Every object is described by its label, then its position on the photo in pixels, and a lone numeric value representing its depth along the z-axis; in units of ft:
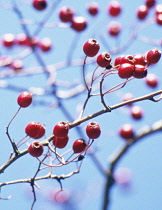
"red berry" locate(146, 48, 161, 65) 12.61
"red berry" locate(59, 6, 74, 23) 27.28
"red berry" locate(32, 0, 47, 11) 27.30
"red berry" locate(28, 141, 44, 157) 11.93
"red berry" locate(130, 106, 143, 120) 32.40
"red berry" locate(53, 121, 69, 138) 12.00
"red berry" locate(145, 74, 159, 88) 32.50
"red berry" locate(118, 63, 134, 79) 12.03
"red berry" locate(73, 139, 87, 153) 12.98
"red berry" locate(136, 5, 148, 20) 31.05
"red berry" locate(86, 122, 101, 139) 12.67
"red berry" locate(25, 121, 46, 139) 12.71
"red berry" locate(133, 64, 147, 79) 12.00
